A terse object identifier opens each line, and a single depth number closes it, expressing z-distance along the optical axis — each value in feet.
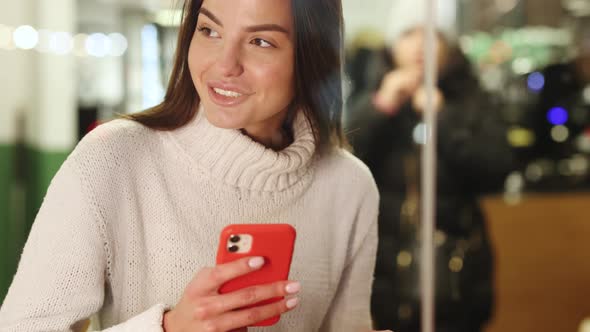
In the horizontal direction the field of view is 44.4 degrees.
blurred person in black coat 3.44
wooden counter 7.45
